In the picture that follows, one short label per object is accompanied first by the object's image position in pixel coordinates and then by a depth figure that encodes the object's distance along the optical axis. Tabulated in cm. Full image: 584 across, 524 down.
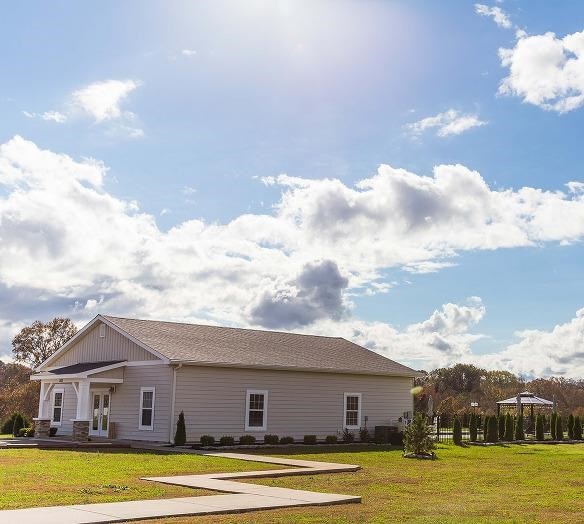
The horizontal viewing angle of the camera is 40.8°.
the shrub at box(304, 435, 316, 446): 3175
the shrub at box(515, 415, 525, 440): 3816
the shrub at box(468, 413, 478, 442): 3525
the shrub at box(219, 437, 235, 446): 2900
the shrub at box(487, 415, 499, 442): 3556
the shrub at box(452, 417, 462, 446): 3338
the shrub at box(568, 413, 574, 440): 4138
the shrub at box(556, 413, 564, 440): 4017
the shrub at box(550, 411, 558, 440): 4009
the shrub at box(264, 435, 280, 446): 3036
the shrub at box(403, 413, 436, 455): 2541
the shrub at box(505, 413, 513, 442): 3719
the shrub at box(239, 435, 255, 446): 2964
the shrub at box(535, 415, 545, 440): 3925
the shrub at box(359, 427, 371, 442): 3391
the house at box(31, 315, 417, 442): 2914
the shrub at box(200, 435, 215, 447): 2842
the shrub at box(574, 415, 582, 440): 4156
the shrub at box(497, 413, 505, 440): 3759
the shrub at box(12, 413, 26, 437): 3533
